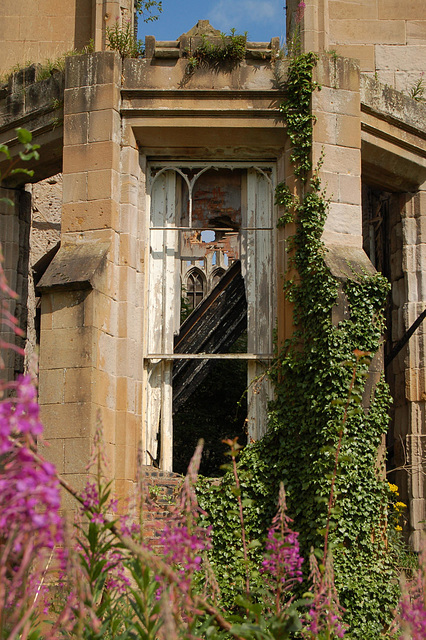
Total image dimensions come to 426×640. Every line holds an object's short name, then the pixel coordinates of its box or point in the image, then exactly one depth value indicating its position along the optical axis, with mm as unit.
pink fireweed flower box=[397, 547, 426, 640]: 3195
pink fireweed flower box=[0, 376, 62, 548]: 2426
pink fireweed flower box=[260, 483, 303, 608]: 3928
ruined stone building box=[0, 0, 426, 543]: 9195
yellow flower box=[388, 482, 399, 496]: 9953
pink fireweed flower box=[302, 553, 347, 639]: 3774
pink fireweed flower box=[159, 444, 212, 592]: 3355
